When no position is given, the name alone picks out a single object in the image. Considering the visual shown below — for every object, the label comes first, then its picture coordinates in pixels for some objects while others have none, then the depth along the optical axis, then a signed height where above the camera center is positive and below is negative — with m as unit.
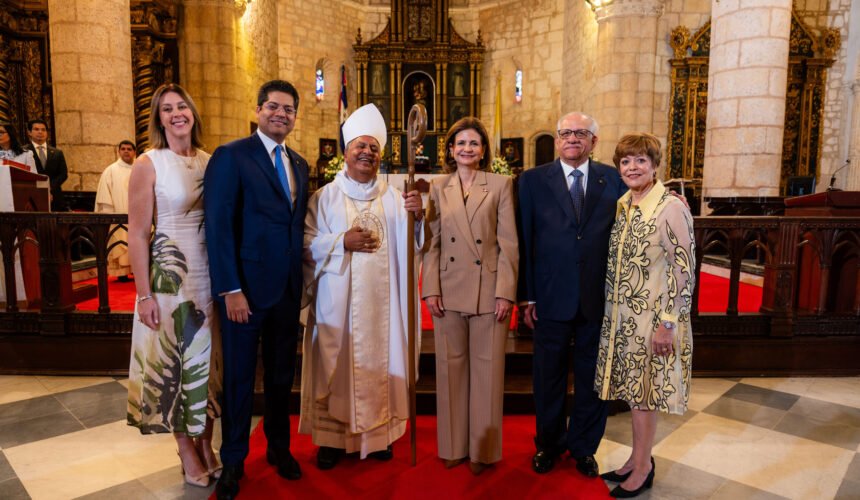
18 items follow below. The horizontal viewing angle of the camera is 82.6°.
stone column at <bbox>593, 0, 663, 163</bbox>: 9.80 +2.87
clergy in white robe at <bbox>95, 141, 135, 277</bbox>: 5.85 +0.19
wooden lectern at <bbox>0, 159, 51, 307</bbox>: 4.20 +0.00
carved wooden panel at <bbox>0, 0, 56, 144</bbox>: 7.82 +2.15
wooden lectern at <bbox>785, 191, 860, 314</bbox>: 4.01 -0.54
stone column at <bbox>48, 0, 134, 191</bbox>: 5.70 +1.41
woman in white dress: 2.21 -0.37
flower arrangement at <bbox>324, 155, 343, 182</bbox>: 7.60 +0.60
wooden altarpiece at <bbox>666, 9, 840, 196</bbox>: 9.85 +2.23
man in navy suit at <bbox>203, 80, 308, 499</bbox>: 2.18 -0.22
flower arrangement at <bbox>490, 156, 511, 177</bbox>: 7.61 +0.61
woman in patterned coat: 2.12 -0.43
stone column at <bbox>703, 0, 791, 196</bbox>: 6.05 +1.47
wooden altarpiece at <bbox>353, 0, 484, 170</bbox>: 14.78 +4.17
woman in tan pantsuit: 2.38 -0.40
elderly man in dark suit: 2.39 -0.34
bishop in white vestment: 2.44 -0.52
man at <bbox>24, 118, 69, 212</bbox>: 5.66 +0.46
